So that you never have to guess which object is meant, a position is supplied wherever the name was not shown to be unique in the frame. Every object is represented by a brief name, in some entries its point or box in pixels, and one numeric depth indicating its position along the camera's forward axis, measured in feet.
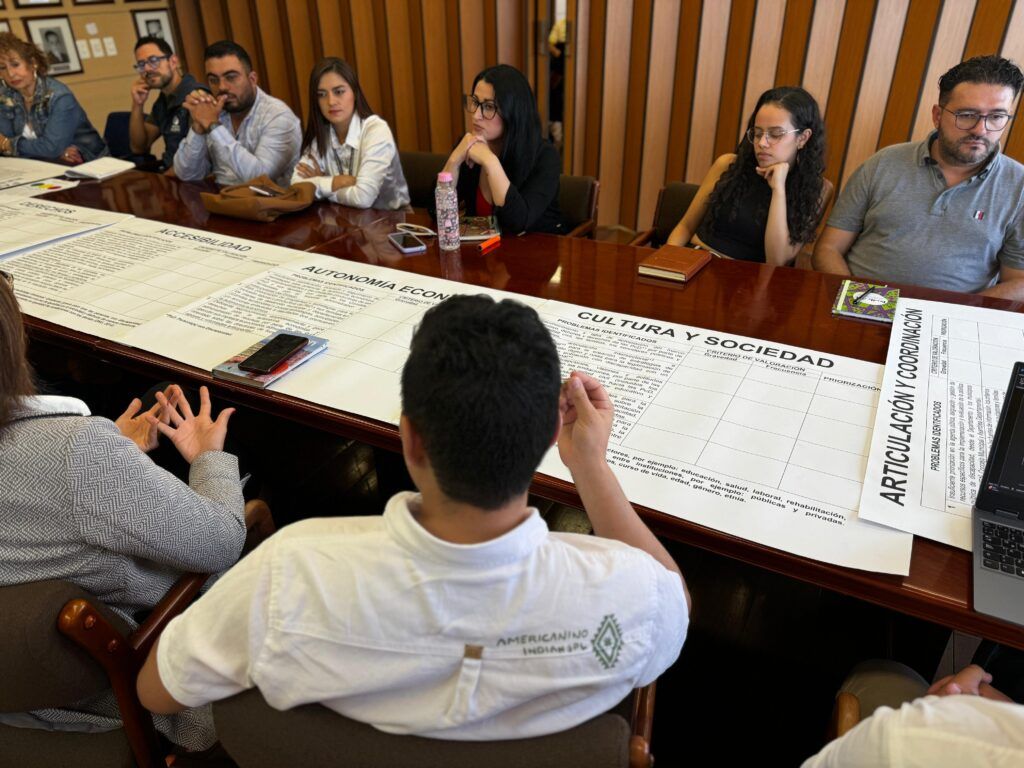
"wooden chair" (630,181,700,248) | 8.23
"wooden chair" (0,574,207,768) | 2.48
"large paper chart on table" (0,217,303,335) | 5.40
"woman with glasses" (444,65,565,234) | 7.39
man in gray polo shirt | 6.08
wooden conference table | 2.89
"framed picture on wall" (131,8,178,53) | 15.93
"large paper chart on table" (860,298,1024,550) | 3.18
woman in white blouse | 8.23
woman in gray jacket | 2.86
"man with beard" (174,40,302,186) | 9.02
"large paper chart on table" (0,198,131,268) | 6.92
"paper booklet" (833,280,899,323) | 5.03
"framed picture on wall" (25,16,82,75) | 14.11
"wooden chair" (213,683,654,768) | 2.02
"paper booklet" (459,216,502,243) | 6.64
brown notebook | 5.70
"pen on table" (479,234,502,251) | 6.53
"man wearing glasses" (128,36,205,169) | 10.52
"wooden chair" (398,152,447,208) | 9.32
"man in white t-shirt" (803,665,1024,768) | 1.77
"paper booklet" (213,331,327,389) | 4.33
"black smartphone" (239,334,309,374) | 4.40
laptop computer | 2.76
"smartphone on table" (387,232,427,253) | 6.43
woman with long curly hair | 6.92
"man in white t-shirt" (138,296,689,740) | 2.05
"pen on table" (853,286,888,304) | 5.23
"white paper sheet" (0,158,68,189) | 9.27
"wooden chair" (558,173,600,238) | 8.46
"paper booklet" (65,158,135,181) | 9.29
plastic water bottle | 6.19
